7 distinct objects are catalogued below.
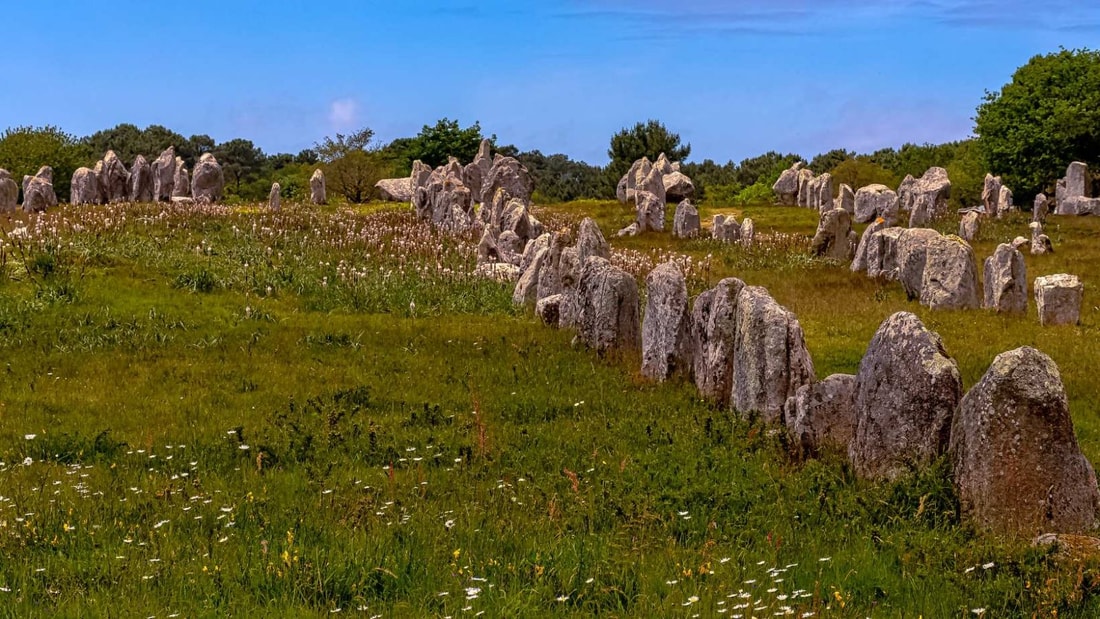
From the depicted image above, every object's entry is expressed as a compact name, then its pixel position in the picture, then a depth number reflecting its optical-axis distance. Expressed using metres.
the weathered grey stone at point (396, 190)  71.31
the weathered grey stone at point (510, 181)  57.38
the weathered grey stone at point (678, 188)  67.06
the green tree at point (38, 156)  75.81
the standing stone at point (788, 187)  71.69
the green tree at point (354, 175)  76.06
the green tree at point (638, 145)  94.69
